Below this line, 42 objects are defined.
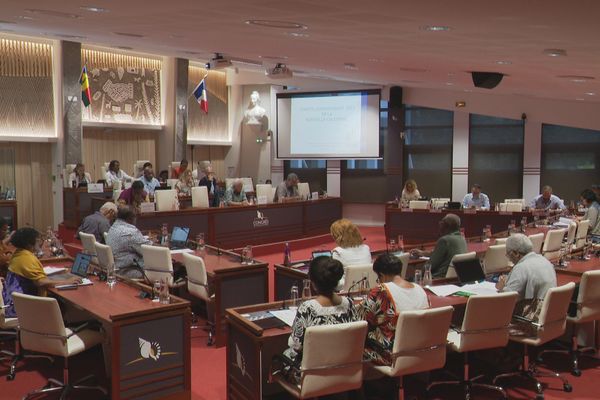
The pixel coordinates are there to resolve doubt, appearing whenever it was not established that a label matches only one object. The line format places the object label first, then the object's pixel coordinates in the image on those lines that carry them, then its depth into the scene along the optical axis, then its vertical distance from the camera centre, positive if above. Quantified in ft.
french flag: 44.93 +4.94
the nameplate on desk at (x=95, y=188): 32.76 -1.65
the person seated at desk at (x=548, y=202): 34.88 -2.29
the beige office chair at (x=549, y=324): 13.84 -3.83
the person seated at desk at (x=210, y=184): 33.83 -1.50
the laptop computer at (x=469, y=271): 15.90 -2.92
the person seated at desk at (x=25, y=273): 15.23 -2.96
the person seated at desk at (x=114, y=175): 35.81 -1.04
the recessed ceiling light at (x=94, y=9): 15.43 +3.92
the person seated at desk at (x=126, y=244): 18.97 -2.74
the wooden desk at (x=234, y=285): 18.04 -3.88
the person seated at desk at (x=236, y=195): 33.30 -2.00
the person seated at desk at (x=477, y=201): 35.37 -2.32
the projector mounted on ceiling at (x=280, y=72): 30.76 +4.56
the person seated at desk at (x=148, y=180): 33.88 -1.24
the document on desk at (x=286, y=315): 12.17 -3.26
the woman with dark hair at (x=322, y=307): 10.94 -2.73
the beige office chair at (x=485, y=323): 12.82 -3.52
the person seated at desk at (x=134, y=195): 25.41 -1.64
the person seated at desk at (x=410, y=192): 38.14 -1.97
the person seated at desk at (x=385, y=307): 12.05 -2.98
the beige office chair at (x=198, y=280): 17.74 -3.66
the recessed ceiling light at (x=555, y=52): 16.19 +3.07
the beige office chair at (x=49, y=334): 12.90 -3.94
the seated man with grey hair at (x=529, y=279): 14.35 -2.81
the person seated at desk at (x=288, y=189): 36.88 -1.83
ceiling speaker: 24.48 +3.47
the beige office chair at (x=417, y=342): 11.66 -3.62
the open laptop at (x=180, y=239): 22.11 -2.98
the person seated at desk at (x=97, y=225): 22.82 -2.59
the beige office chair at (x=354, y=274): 16.07 -3.07
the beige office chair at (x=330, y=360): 10.56 -3.63
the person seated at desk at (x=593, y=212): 28.12 -2.34
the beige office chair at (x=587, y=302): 15.44 -3.63
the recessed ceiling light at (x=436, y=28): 13.67 +3.12
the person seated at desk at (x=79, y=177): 33.60 -1.09
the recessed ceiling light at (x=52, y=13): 16.56 +4.17
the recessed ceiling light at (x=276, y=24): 15.37 +3.60
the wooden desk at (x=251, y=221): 29.27 -3.39
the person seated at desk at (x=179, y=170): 37.68 -0.78
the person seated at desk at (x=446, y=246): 18.20 -2.59
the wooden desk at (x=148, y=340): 12.28 -3.93
